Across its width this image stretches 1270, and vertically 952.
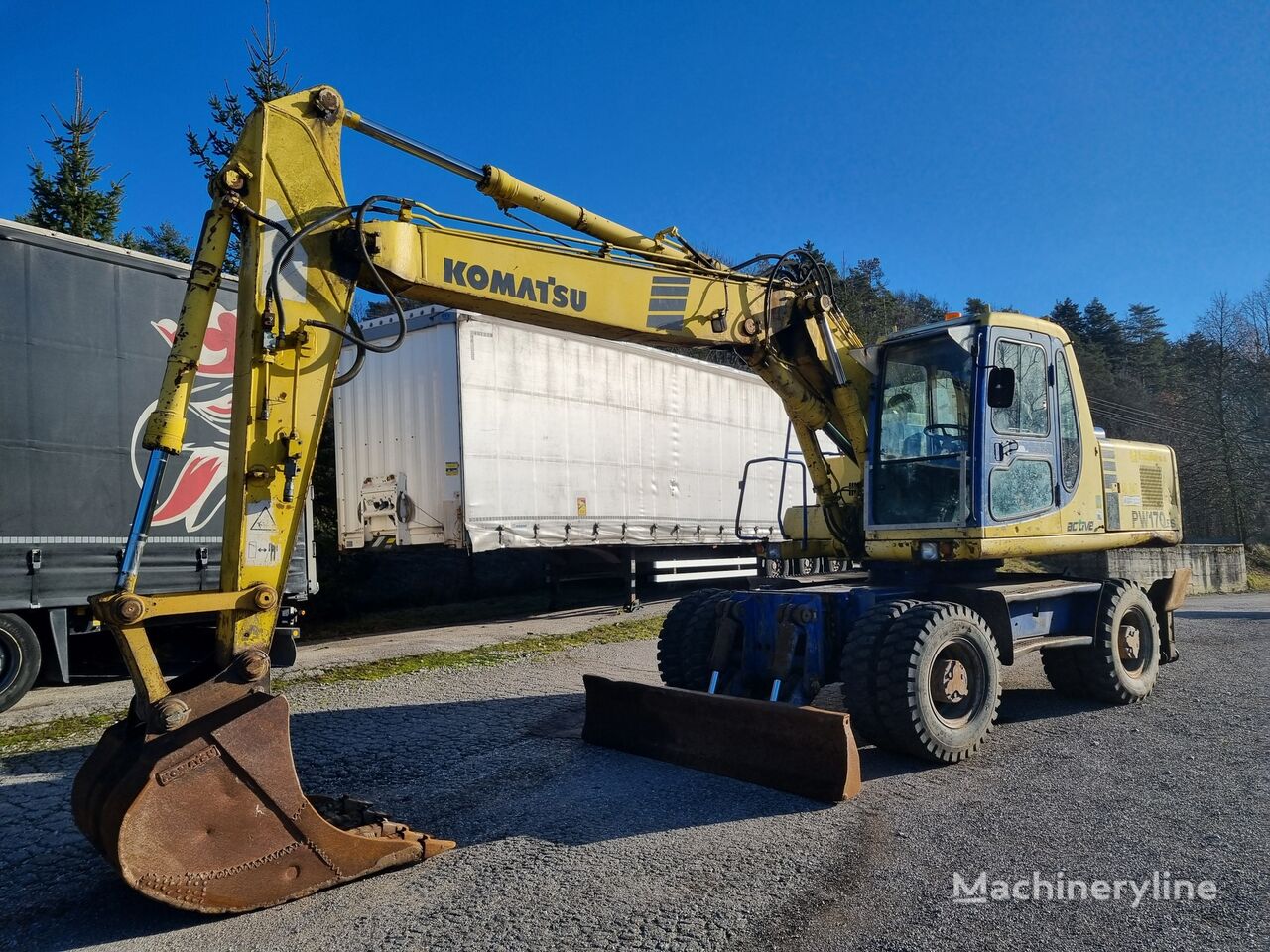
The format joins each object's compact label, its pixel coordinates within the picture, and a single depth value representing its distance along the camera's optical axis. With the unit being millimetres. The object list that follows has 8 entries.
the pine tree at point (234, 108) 17484
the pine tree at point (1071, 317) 51875
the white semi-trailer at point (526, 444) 12664
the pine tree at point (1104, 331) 51062
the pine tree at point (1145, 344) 48688
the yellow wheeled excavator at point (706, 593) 3660
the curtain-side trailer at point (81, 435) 8055
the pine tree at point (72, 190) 15828
